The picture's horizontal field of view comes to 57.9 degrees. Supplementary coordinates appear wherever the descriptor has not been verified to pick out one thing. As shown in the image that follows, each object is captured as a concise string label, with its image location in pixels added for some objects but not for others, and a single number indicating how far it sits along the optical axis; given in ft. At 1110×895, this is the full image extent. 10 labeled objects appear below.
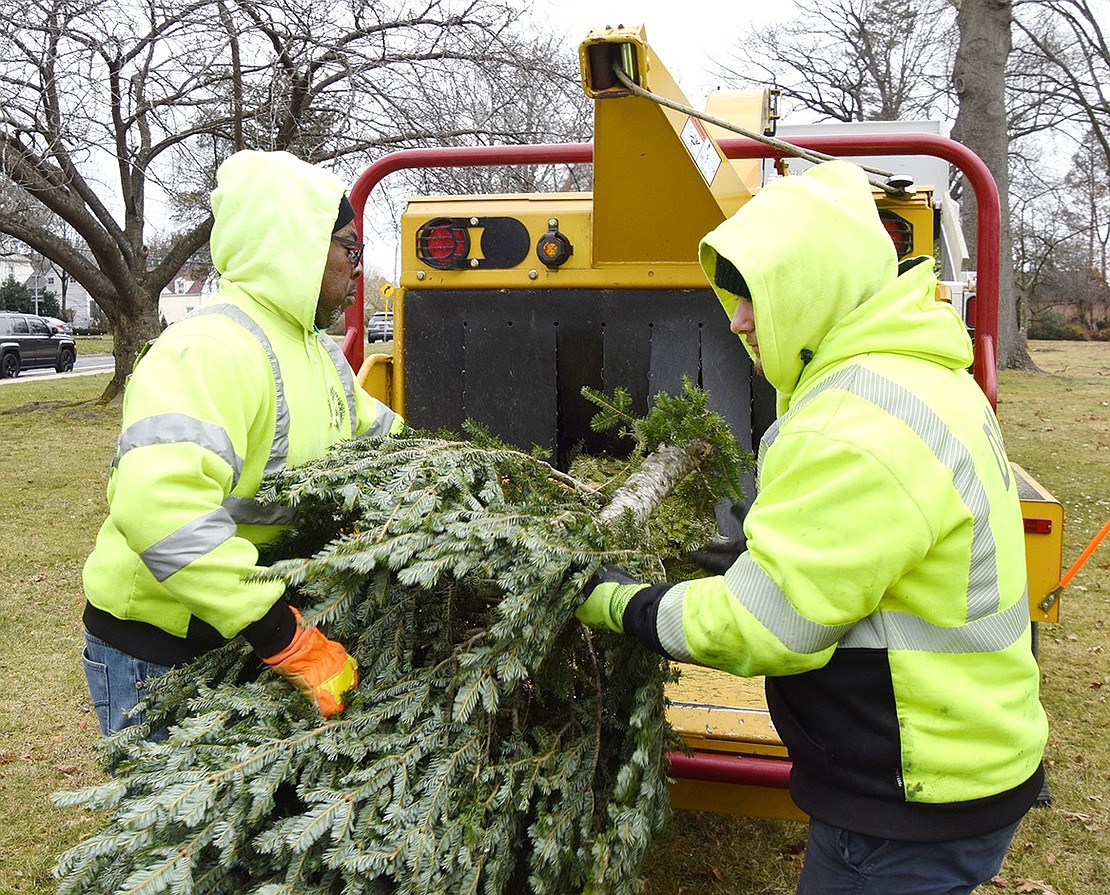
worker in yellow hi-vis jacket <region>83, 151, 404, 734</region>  6.47
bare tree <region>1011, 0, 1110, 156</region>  78.95
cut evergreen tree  5.70
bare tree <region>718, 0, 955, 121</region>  96.89
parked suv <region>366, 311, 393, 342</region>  123.54
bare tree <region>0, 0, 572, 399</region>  38.50
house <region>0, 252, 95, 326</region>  184.96
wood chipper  10.74
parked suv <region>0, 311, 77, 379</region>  84.43
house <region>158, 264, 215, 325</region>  216.13
